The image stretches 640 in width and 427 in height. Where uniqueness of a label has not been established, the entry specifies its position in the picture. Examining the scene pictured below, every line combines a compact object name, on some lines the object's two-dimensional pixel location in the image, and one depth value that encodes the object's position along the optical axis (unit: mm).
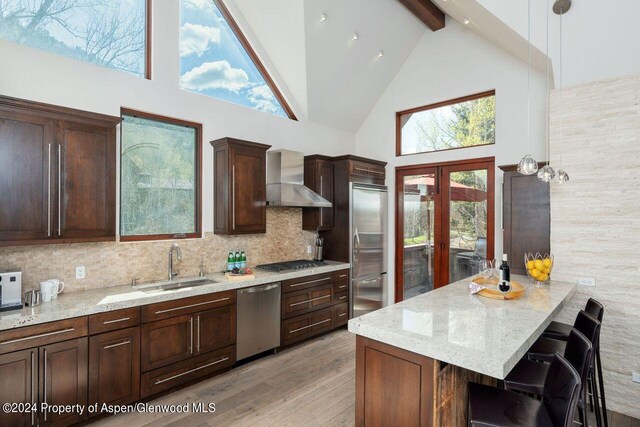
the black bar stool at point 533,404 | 1436
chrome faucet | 3532
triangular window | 3822
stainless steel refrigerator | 4797
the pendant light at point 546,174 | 2623
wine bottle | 2603
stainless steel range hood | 4184
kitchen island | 1650
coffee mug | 2619
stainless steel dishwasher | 3523
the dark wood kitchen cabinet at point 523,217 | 3371
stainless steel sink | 3188
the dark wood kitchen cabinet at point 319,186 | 4844
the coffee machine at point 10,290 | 2371
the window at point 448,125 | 4562
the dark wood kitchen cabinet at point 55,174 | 2412
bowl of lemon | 3020
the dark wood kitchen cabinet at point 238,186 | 3820
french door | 4551
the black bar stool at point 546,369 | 1742
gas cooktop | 4160
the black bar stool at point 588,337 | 2098
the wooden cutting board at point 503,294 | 2553
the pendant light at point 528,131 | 2456
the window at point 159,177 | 3383
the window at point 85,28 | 2807
